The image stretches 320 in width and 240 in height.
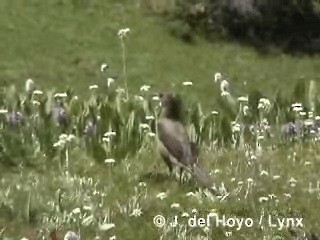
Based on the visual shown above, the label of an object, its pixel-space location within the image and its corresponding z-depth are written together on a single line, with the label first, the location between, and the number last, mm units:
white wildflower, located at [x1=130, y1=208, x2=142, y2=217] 8371
